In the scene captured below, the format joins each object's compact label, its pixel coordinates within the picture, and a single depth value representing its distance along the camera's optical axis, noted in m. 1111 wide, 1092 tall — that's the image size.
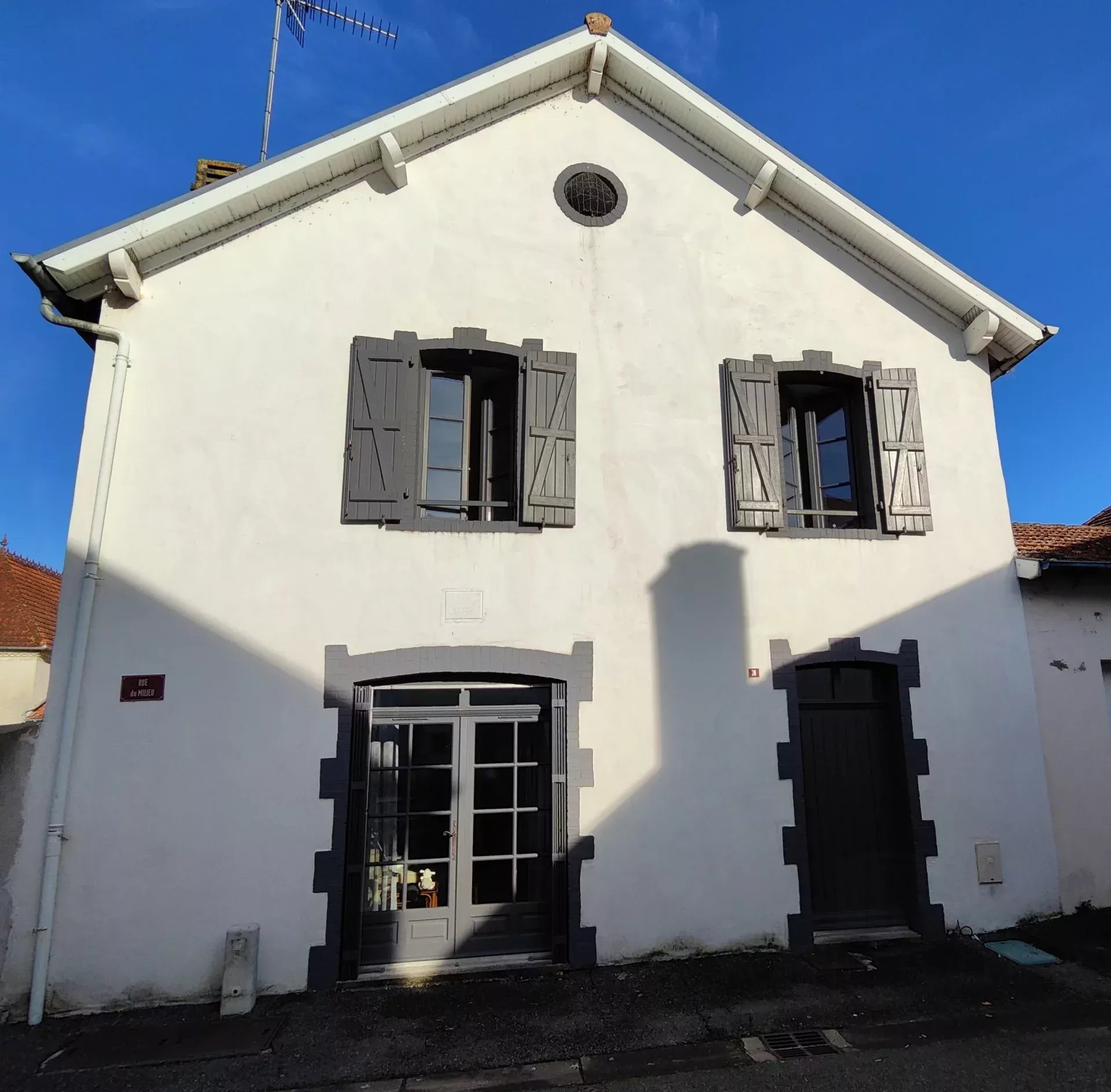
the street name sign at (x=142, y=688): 5.12
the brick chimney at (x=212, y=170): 6.82
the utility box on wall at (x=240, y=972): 4.64
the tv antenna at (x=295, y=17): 8.02
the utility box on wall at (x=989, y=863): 5.90
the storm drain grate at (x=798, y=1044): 4.10
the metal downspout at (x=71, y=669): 4.66
